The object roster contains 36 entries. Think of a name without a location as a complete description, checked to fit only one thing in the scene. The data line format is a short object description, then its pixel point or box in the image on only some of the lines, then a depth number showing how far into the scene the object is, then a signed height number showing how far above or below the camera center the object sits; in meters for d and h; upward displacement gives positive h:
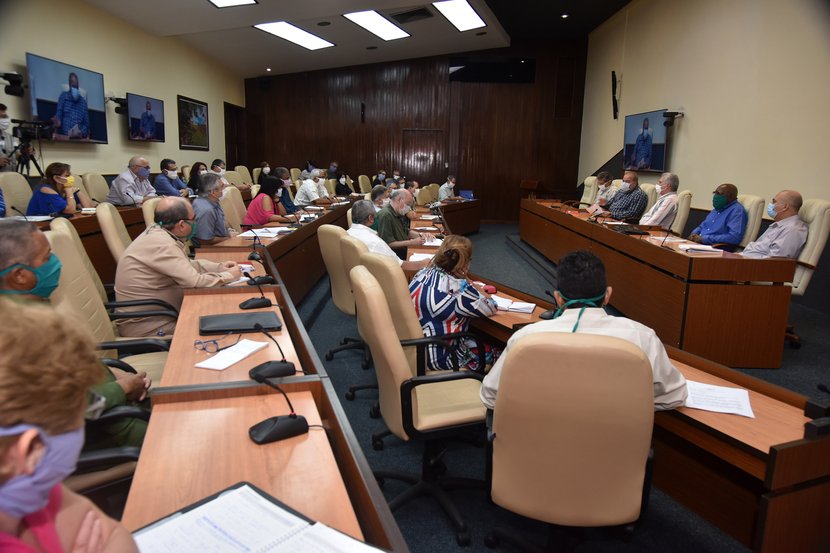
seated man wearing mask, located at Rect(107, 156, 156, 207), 6.73 -0.23
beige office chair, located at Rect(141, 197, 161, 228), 4.08 -0.32
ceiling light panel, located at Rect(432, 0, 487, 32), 9.20 +2.92
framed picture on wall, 9.91 +0.85
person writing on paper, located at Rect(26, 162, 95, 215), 4.86 -0.27
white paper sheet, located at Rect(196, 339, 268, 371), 1.74 -0.62
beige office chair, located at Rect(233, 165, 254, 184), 11.41 -0.06
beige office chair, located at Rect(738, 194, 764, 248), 4.81 -0.27
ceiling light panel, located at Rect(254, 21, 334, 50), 9.41 +2.54
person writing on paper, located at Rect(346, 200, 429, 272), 3.63 -0.43
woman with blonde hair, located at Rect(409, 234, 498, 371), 2.53 -0.59
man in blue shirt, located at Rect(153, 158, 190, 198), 7.68 -0.20
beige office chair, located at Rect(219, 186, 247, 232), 5.47 -0.40
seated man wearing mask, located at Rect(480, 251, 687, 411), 1.66 -0.45
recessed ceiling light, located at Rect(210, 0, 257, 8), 7.37 +2.27
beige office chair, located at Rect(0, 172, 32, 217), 5.06 -0.28
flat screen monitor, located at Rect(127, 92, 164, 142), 8.16 +0.76
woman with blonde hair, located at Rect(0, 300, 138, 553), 0.58 -0.28
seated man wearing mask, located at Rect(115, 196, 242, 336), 2.73 -0.52
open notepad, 0.91 -0.63
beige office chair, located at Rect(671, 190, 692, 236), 5.77 -0.30
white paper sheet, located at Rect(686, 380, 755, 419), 1.73 -0.71
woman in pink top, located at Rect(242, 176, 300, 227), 5.89 -0.40
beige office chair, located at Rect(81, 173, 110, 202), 6.70 -0.26
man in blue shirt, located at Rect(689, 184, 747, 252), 4.88 -0.31
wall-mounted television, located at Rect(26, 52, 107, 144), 6.29 +0.82
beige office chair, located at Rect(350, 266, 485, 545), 1.90 -0.91
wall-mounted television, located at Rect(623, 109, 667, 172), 8.38 +0.65
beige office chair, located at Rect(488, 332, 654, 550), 1.41 -0.69
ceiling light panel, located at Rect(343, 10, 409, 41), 9.20 +2.73
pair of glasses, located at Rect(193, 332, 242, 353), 1.89 -0.62
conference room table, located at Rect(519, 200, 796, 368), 3.66 -0.83
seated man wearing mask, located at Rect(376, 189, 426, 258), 4.94 -0.42
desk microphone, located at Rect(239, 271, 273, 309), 2.35 -0.58
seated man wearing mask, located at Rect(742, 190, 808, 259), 4.14 -0.34
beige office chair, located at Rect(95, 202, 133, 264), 3.35 -0.40
